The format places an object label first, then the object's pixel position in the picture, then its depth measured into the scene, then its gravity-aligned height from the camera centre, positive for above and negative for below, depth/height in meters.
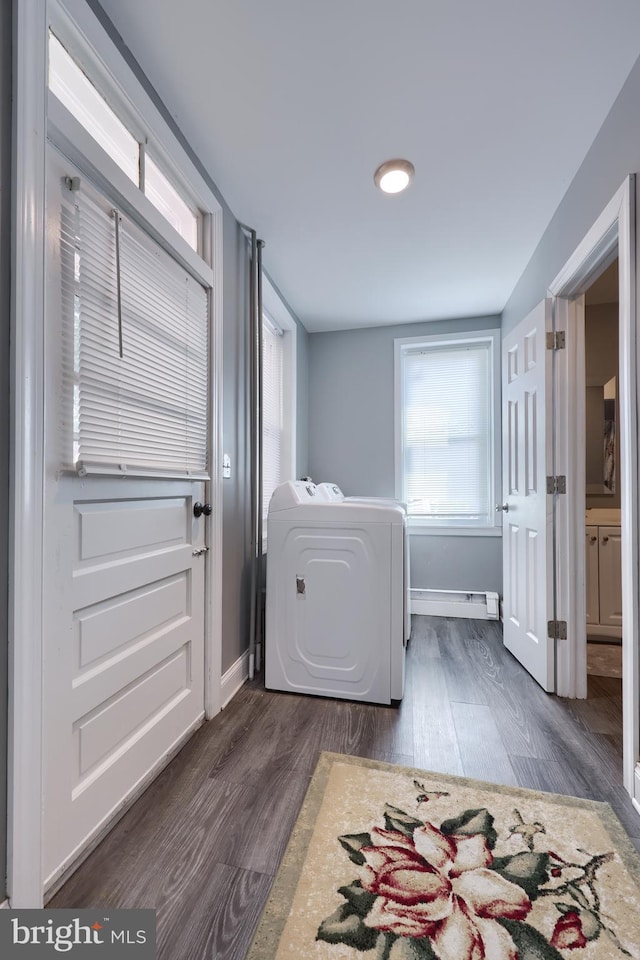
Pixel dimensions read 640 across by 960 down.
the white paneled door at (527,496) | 2.13 -0.07
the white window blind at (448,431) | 3.44 +0.45
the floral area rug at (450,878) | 0.91 -1.01
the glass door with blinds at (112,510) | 1.05 -0.08
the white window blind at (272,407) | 2.88 +0.56
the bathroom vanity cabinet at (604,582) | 2.73 -0.66
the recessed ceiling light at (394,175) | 1.77 +1.36
